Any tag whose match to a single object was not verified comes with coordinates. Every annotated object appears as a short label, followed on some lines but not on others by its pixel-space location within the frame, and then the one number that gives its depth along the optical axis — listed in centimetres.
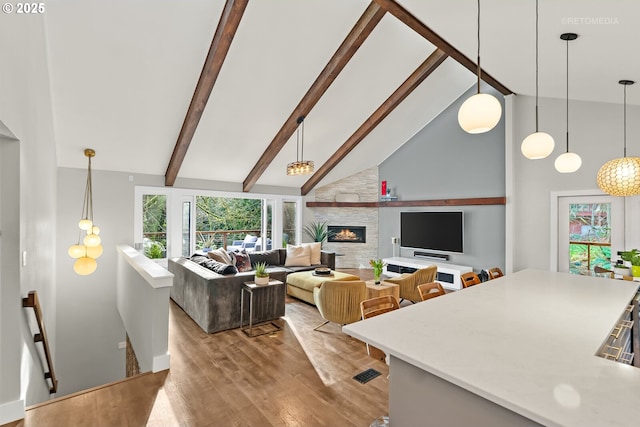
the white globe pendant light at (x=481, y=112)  177
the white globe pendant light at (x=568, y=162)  292
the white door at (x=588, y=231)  468
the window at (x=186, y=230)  650
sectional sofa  410
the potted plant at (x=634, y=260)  333
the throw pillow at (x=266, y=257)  666
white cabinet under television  628
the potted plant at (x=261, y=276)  423
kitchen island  106
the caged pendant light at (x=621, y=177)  309
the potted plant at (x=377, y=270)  469
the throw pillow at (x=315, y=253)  696
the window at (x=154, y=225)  608
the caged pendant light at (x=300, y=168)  478
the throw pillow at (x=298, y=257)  676
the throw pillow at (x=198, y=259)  490
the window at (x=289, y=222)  823
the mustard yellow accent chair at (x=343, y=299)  384
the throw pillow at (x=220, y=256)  545
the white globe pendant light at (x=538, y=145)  250
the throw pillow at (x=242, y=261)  591
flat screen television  664
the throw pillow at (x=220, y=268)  430
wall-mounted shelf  616
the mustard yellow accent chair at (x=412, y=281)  477
